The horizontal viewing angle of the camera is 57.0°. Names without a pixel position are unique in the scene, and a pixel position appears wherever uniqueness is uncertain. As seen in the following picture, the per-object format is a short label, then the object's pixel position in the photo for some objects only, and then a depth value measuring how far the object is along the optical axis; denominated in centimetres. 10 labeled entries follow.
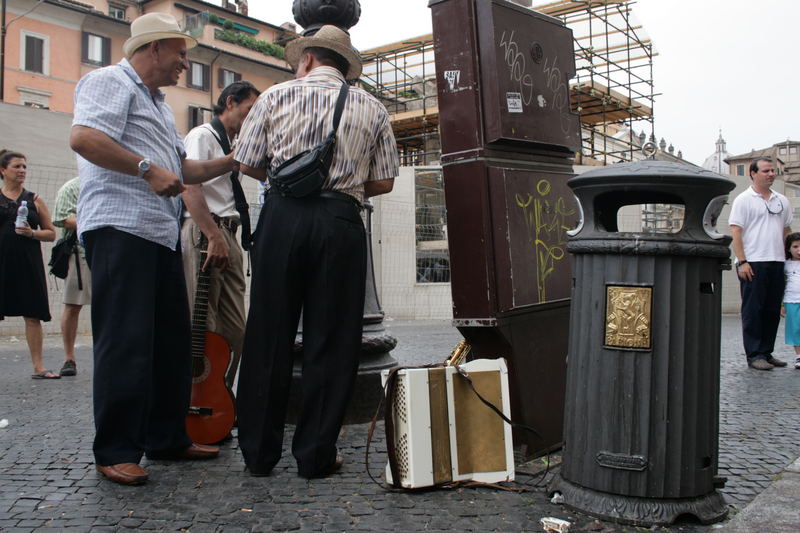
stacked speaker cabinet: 351
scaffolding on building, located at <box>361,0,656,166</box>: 2111
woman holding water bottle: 642
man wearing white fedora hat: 319
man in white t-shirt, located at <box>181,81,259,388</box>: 414
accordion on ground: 311
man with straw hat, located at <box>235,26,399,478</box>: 329
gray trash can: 279
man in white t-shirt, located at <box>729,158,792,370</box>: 720
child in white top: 744
